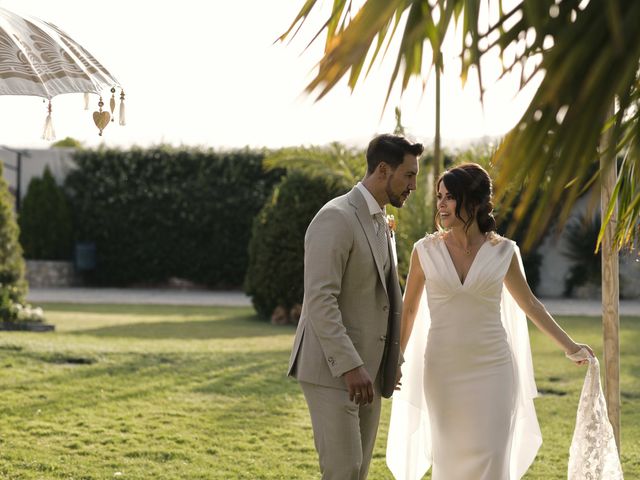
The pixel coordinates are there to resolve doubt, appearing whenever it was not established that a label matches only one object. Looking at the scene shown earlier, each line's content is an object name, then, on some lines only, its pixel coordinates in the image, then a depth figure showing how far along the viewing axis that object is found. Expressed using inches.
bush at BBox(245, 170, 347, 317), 569.6
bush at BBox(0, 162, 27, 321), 502.0
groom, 146.7
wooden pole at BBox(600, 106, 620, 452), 188.1
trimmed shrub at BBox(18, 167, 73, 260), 890.7
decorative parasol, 221.3
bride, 174.4
